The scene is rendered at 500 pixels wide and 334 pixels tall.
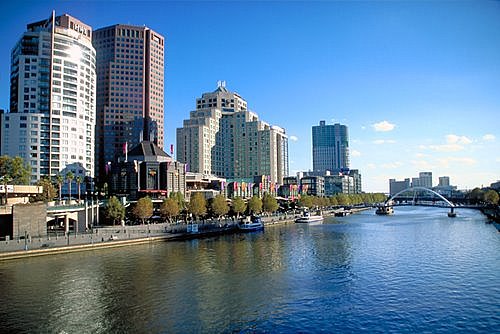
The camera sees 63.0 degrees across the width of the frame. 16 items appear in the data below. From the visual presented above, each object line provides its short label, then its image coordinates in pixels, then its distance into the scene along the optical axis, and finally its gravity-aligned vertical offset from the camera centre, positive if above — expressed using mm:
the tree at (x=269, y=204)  161875 -3948
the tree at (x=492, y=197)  168625 -2951
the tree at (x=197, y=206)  118875 -3045
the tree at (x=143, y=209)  106188 -3267
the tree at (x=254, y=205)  148538 -3807
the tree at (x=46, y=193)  97562 +1284
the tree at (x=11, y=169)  94875 +6998
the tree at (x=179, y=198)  120281 -672
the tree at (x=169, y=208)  112375 -3266
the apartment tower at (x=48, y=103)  144250 +35172
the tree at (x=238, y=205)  138125 -3668
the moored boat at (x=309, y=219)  151250 -9548
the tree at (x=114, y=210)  103188 -3374
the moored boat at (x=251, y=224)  113188 -8454
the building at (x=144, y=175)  132125 +6994
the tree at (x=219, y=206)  127812 -3377
